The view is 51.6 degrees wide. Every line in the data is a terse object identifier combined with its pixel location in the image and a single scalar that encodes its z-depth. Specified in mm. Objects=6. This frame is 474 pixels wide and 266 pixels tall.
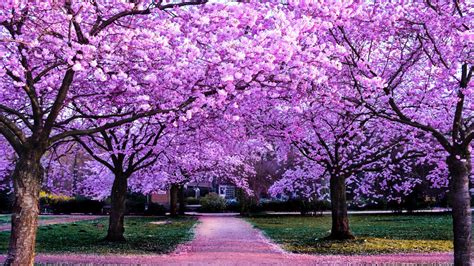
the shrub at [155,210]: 36750
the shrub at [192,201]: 48844
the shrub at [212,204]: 41062
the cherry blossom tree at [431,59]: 8078
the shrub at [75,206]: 39562
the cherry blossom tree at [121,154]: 14602
